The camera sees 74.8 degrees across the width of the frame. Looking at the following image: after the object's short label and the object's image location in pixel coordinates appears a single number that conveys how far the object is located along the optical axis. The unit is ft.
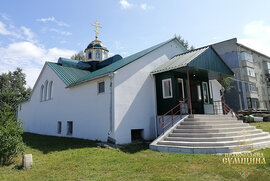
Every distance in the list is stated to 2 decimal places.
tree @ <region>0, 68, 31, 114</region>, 110.42
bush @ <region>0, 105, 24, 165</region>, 19.51
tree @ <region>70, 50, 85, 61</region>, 126.37
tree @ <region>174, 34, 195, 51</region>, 107.76
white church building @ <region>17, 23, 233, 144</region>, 33.22
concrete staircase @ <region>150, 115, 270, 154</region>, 23.25
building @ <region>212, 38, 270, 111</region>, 92.43
